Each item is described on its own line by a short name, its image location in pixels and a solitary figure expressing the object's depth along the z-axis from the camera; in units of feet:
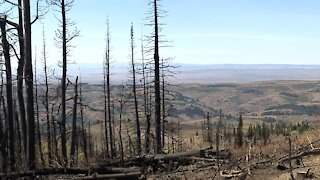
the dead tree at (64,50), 64.73
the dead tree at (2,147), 43.37
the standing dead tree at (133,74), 100.99
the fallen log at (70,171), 35.32
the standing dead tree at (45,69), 92.80
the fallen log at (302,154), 34.60
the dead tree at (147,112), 74.21
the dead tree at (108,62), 105.19
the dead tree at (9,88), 51.60
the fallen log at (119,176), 34.35
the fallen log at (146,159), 41.01
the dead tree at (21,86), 49.16
